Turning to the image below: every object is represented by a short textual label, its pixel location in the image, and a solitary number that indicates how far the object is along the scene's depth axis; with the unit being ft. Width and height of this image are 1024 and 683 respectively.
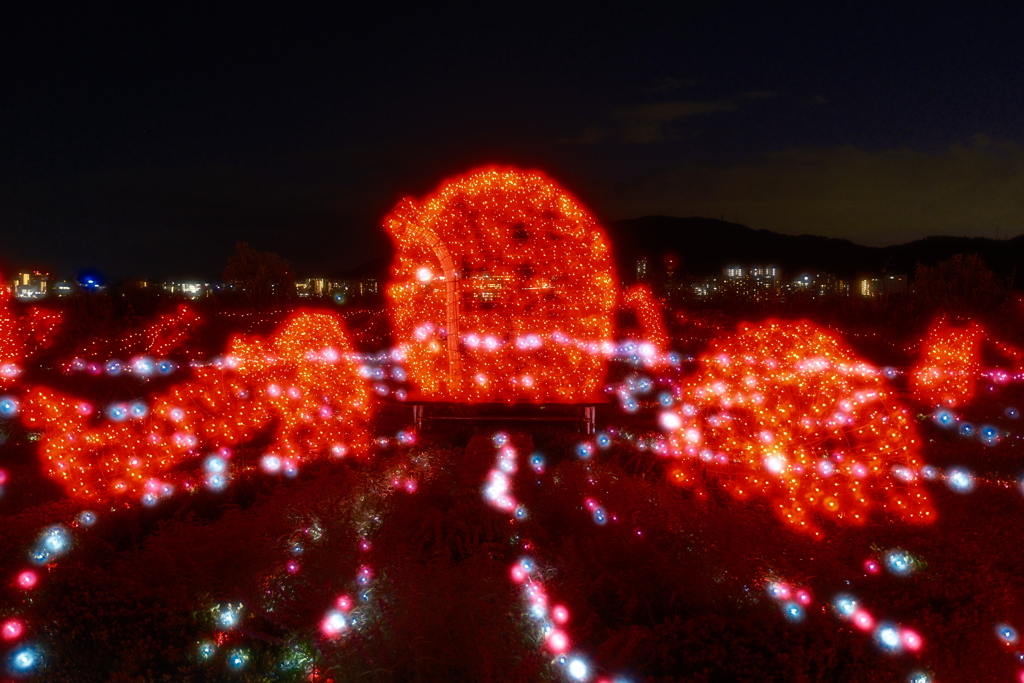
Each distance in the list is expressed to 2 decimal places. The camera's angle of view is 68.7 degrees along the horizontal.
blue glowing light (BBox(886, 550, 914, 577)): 11.42
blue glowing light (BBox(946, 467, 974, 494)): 18.50
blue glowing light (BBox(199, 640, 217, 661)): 10.07
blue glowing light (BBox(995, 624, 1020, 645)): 11.14
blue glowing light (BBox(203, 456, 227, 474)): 18.56
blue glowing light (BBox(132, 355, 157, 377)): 27.37
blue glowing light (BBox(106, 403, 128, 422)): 19.22
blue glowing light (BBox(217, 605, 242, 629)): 10.63
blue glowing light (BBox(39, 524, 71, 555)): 12.96
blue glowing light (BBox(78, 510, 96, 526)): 14.34
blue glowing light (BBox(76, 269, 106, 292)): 45.93
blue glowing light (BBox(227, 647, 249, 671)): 10.04
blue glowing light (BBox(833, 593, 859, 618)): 10.26
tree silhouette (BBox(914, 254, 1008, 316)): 46.03
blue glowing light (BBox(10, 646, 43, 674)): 10.34
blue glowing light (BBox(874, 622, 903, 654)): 9.69
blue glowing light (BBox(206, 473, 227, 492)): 16.80
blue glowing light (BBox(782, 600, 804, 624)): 10.07
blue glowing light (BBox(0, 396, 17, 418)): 24.61
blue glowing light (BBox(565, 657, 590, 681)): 9.17
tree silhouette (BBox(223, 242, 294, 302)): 61.93
